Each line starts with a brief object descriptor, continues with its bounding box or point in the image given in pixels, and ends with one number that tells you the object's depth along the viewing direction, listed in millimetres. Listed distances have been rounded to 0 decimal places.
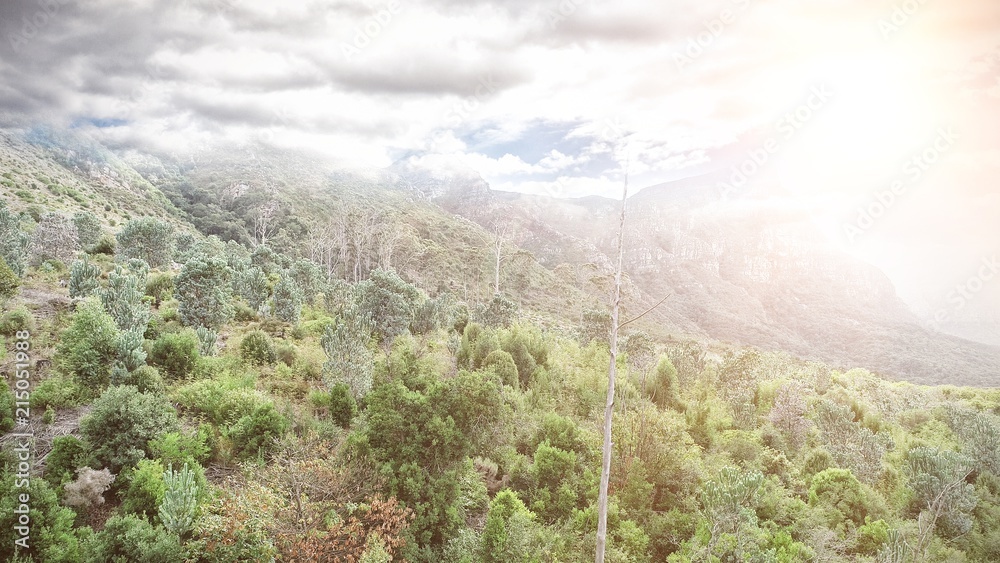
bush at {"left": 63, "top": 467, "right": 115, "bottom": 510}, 9617
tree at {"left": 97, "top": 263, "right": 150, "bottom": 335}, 16531
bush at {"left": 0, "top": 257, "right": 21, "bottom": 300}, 16859
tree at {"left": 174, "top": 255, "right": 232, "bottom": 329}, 19750
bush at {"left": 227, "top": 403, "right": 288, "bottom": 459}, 12539
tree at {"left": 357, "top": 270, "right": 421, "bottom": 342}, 25359
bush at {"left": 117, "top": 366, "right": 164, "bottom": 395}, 13188
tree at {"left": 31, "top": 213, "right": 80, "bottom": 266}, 27422
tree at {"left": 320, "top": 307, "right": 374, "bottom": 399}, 16719
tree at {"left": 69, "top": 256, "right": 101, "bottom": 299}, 19438
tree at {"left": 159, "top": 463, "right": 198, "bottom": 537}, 8633
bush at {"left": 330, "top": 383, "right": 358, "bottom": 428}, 15281
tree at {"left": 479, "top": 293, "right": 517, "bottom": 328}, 33625
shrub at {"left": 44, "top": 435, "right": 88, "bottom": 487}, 9852
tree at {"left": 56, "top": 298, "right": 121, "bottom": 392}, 13336
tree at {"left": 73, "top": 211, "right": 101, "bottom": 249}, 34803
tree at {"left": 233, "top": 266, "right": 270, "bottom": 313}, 27766
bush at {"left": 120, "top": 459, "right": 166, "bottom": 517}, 9586
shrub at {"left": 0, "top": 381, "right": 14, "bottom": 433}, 10711
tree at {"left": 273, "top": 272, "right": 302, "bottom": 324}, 25594
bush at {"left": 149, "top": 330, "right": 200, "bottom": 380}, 15828
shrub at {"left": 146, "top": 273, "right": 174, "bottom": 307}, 25375
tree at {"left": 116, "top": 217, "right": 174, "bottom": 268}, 33031
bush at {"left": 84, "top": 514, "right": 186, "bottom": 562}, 7777
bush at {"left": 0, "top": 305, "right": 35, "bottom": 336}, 14930
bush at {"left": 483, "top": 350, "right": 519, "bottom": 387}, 21562
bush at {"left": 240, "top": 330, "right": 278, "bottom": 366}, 19109
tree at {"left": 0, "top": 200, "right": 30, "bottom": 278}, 21344
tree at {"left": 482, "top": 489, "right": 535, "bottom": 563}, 10305
